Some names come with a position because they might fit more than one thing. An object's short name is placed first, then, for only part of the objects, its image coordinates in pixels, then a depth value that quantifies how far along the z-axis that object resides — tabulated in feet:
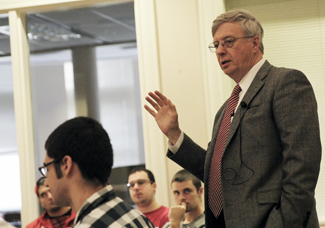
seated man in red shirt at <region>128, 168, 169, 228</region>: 19.27
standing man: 9.01
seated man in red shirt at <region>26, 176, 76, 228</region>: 19.95
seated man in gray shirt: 16.37
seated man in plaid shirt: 8.30
